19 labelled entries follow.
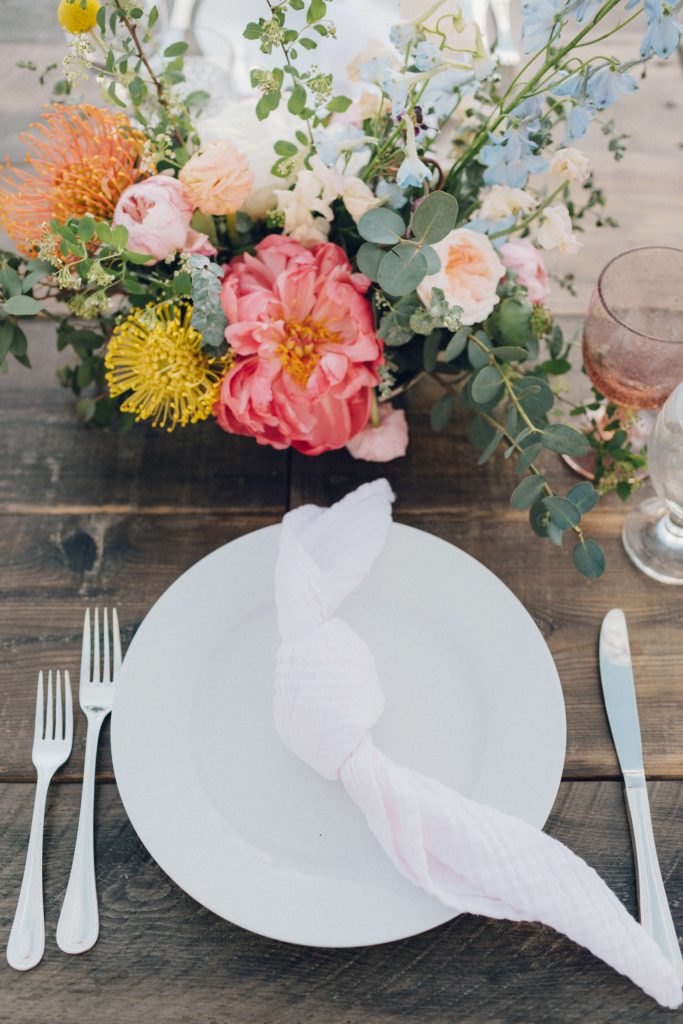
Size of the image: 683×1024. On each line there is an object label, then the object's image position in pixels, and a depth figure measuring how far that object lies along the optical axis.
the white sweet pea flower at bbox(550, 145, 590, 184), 0.64
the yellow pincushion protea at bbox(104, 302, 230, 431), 0.67
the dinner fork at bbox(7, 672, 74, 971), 0.61
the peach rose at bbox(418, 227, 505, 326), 0.64
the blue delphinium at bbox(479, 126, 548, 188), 0.61
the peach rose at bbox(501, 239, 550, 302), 0.72
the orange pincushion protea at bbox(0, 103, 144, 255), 0.69
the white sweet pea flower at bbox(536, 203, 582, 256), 0.67
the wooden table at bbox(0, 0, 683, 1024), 0.60
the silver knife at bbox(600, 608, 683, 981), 0.61
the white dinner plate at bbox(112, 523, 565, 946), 0.59
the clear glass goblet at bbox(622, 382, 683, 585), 0.68
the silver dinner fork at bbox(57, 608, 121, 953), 0.61
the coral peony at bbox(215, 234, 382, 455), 0.66
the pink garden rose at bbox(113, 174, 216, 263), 0.65
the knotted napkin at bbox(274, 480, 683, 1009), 0.56
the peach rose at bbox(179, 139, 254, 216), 0.63
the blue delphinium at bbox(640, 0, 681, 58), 0.50
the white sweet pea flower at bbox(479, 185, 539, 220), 0.66
